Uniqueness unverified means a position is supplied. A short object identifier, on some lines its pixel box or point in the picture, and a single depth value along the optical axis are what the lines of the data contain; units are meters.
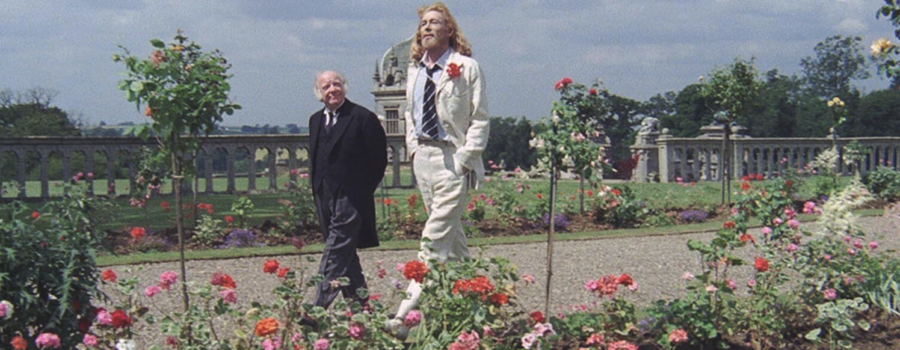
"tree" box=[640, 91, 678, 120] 49.09
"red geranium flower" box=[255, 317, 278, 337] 3.87
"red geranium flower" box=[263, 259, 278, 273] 4.60
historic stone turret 44.03
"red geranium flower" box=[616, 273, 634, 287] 4.96
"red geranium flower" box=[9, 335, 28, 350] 4.02
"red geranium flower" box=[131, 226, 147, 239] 7.86
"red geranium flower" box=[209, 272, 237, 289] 4.30
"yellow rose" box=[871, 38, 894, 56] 6.70
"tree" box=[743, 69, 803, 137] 44.62
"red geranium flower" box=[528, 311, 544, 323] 4.76
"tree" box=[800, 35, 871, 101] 65.50
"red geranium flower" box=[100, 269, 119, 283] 4.48
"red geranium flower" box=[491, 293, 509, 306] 4.67
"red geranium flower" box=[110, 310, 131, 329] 4.09
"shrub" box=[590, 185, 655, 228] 13.99
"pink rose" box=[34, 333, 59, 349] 3.98
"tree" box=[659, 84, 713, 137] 44.42
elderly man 6.03
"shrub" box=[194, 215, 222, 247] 11.26
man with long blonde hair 5.56
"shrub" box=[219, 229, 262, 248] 11.29
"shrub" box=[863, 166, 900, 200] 18.28
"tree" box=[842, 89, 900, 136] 47.12
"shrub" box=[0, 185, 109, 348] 4.25
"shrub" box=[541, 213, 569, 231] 13.39
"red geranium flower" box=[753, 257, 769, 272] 5.36
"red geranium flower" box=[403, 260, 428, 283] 4.54
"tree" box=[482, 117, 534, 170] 39.16
